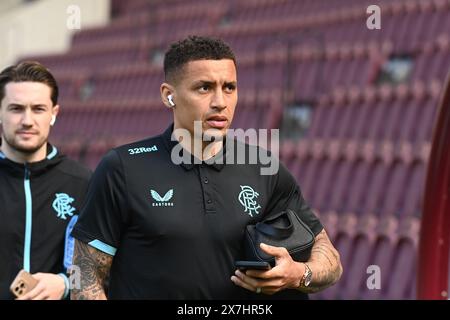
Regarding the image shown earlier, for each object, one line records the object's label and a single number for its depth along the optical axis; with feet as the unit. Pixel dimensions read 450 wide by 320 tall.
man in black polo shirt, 19.02
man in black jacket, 24.47
